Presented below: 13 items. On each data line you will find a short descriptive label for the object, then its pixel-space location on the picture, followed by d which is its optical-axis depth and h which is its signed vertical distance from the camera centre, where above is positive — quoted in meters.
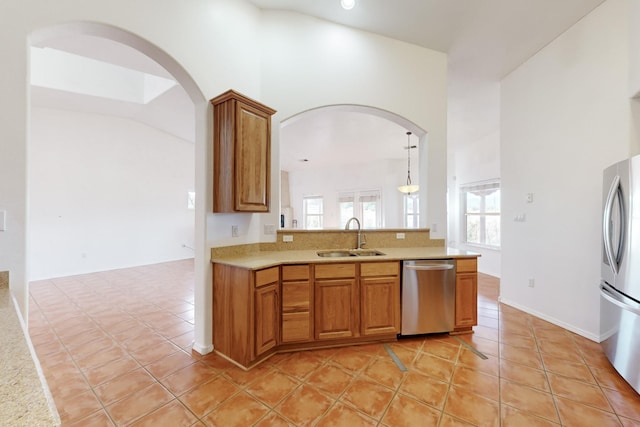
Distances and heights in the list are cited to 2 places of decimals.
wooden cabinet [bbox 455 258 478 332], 2.75 -0.81
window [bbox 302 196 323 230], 9.24 +0.09
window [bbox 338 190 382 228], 7.98 +0.20
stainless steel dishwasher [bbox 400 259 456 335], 2.62 -0.81
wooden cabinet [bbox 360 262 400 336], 2.53 -0.80
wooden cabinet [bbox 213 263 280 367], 2.14 -0.81
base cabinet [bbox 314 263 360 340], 2.44 -0.80
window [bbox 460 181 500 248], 5.57 +0.02
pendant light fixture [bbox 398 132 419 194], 5.75 +0.56
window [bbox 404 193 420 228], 7.56 +0.10
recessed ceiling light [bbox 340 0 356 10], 2.80 +2.19
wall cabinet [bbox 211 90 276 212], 2.30 +0.53
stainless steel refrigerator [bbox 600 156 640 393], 1.87 -0.41
